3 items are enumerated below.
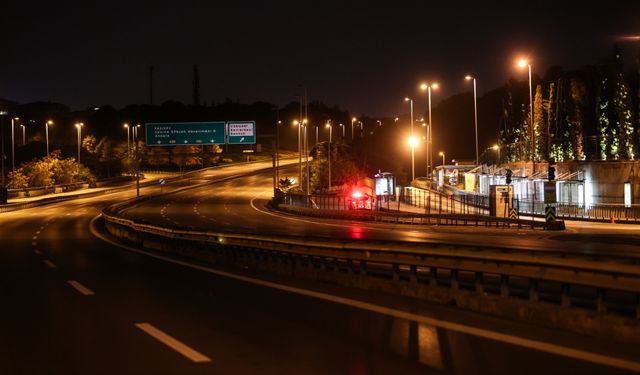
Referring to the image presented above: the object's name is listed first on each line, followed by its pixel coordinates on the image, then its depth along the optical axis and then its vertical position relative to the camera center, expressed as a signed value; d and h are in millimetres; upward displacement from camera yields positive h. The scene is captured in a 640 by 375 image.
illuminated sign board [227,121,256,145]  87625 +6504
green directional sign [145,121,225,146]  87938 +6576
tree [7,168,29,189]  97188 +1476
